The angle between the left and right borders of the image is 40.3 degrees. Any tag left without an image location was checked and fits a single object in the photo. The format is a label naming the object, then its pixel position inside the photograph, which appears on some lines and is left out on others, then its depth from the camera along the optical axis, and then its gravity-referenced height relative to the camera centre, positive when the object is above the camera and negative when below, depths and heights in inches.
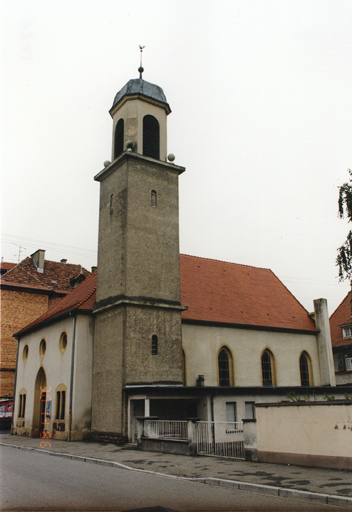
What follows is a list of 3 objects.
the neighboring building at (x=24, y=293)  1561.3 +374.0
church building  871.7 +142.2
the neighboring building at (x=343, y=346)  1581.0 +182.5
